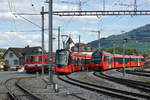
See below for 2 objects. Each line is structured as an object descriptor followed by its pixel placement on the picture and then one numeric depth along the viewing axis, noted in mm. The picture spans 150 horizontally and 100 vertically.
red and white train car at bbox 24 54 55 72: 40500
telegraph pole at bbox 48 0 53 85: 19453
